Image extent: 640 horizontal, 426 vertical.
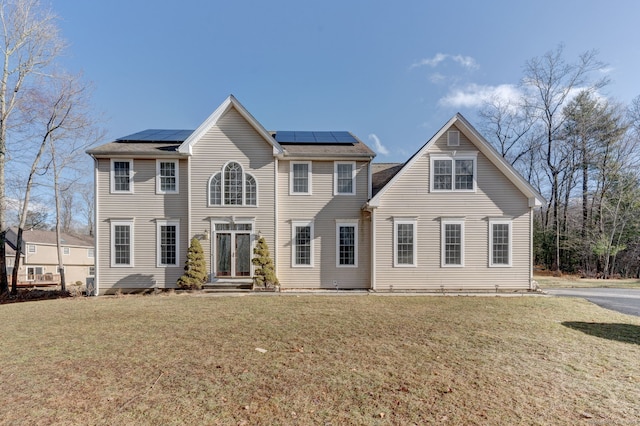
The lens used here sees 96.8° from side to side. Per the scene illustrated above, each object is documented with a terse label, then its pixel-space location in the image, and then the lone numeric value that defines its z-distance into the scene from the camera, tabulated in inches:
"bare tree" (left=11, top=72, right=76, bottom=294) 605.6
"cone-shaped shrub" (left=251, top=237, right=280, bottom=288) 485.4
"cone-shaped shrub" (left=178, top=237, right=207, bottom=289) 478.0
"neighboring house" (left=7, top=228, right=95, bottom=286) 1209.7
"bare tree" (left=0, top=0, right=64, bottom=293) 564.7
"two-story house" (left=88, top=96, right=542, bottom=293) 511.5
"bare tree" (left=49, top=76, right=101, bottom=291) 620.4
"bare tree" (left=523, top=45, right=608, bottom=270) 986.7
